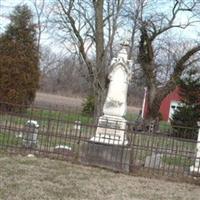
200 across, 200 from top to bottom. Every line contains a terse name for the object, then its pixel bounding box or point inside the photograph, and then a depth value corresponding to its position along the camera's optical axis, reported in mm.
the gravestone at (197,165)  10586
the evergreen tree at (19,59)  23938
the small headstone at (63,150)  10837
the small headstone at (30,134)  11165
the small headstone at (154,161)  10688
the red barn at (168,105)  48219
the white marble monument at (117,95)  11156
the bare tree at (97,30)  24828
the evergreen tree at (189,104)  26812
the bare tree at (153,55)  34188
